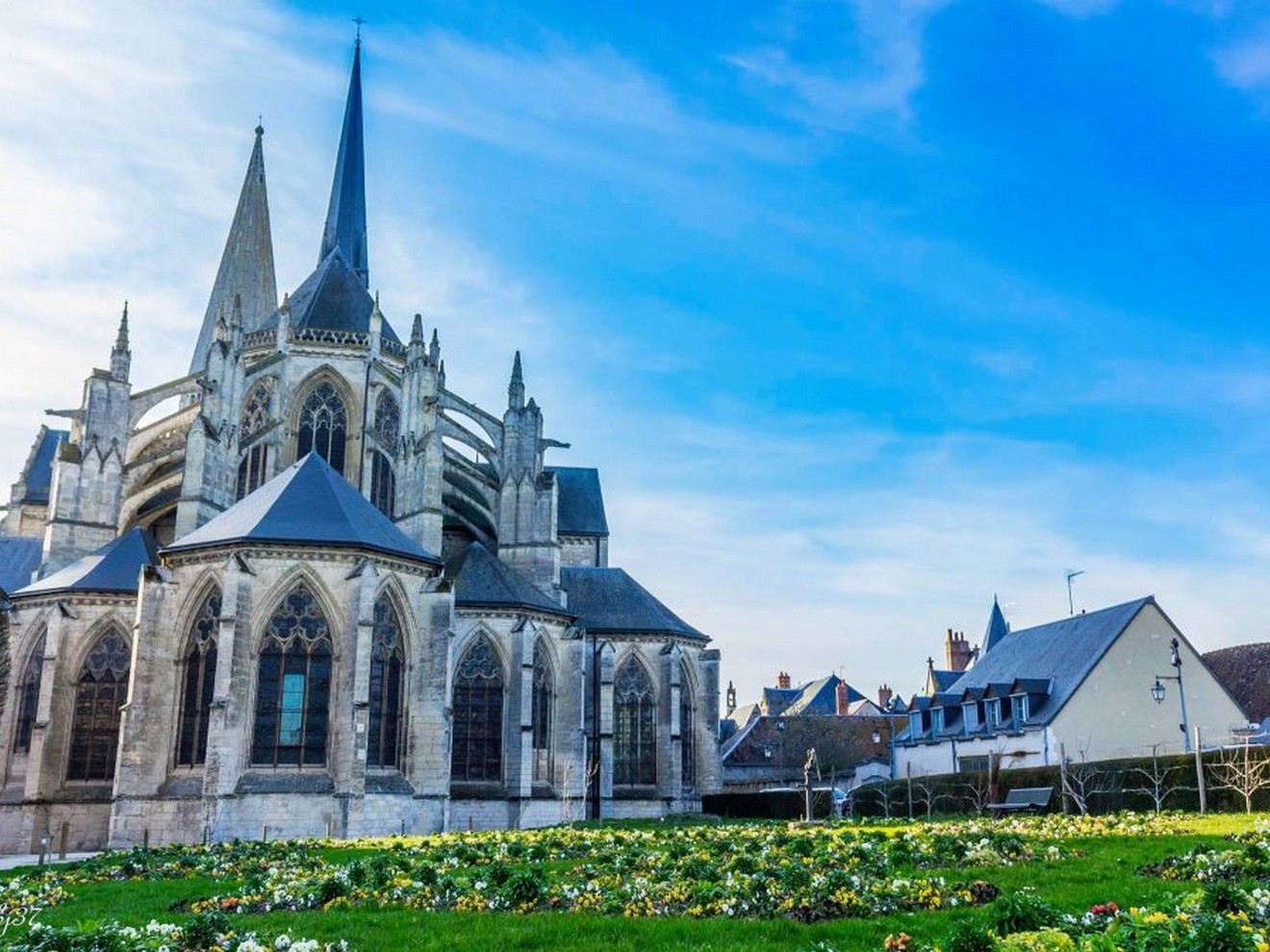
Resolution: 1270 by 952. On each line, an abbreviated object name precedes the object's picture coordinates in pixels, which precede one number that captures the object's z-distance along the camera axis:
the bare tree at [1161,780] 25.51
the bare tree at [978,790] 29.30
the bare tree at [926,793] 31.89
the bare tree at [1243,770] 23.02
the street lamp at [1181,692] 31.17
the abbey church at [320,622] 28.83
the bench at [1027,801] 26.12
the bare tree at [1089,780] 27.19
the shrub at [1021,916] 8.71
